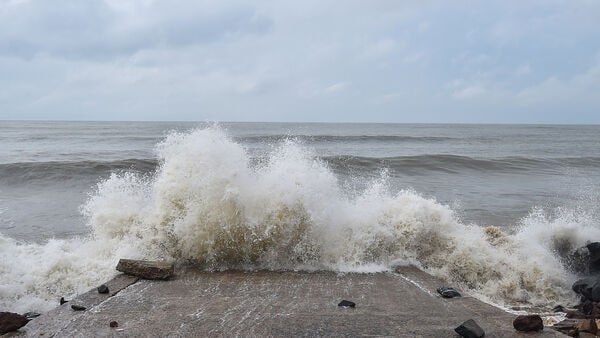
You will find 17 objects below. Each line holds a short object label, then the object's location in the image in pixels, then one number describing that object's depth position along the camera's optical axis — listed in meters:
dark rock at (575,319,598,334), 4.00
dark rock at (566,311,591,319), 4.76
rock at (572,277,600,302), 5.43
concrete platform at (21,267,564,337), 3.77
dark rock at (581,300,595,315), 4.93
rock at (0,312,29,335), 3.68
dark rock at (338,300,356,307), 4.37
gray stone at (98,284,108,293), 4.65
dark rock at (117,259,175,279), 5.17
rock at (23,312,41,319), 4.57
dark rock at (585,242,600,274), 6.30
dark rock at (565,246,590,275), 6.49
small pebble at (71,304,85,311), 4.18
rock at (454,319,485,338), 3.62
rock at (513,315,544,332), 3.81
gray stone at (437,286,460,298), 4.78
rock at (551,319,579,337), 4.09
